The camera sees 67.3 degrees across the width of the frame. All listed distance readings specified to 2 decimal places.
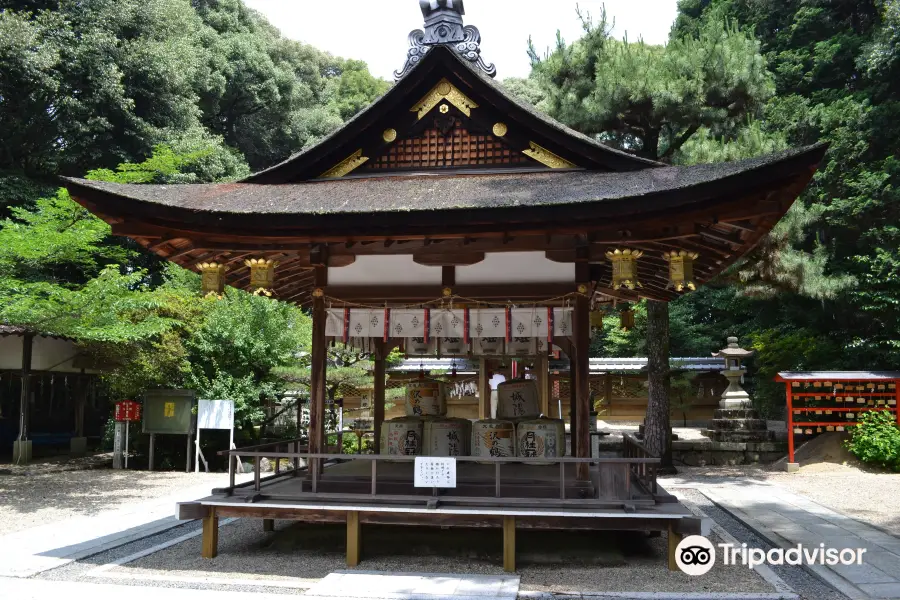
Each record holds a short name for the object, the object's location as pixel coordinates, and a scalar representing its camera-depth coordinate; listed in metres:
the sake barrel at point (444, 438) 9.77
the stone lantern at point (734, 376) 20.52
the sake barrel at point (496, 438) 9.52
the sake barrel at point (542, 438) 9.22
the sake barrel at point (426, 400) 10.67
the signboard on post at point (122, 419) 17.64
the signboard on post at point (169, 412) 17.23
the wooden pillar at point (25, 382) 18.91
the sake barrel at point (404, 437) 9.83
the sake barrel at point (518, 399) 10.14
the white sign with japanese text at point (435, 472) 7.80
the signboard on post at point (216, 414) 15.73
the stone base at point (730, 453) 19.69
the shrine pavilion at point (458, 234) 7.56
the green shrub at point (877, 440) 16.72
